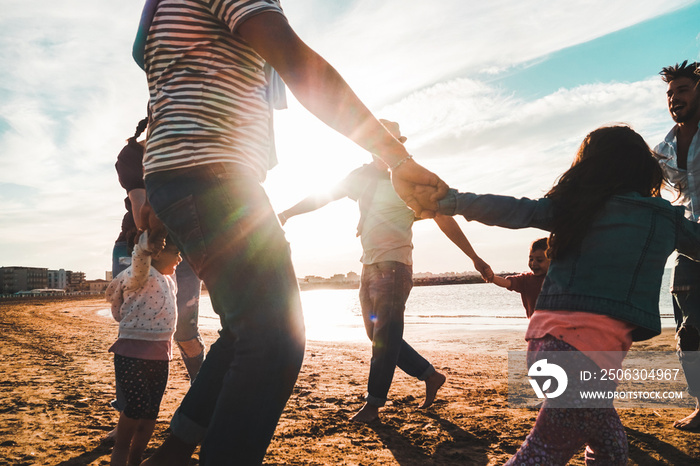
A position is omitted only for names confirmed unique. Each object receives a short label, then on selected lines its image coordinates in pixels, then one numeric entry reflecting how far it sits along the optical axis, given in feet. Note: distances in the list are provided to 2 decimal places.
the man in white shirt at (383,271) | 11.70
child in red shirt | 12.42
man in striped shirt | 4.03
